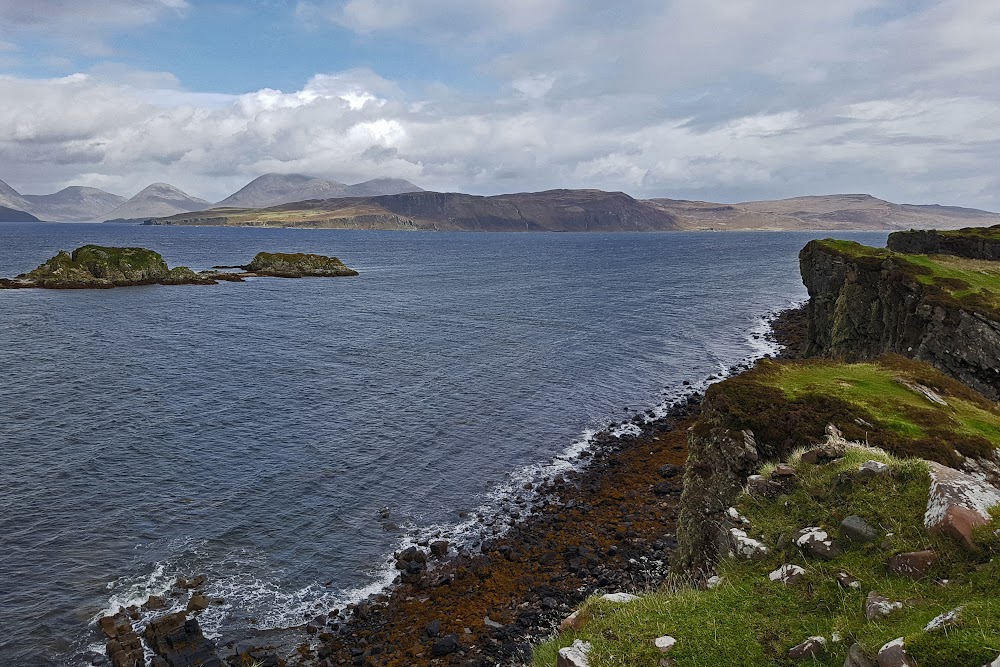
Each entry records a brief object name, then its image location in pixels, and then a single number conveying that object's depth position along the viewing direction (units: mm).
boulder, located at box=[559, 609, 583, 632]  12399
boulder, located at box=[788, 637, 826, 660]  9664
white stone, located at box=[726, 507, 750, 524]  15004
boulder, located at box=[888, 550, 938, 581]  10758
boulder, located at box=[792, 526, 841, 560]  12453
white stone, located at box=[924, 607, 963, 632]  8414
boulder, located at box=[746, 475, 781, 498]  15578
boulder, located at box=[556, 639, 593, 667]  10508
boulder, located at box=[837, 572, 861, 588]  11062
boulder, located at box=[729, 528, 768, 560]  13469
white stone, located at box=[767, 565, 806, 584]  11902
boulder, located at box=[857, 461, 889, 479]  13839
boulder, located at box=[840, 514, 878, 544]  12188
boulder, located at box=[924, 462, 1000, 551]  11094
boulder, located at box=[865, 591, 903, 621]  9742
